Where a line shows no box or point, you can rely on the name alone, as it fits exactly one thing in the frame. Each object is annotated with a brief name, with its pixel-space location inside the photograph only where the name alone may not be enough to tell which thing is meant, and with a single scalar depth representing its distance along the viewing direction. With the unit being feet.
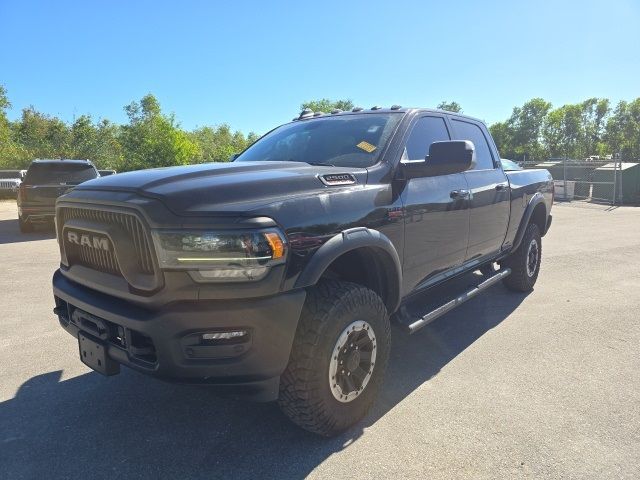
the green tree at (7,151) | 83.05
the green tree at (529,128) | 269.64
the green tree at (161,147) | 70.59
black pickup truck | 7.02
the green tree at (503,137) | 281.84
